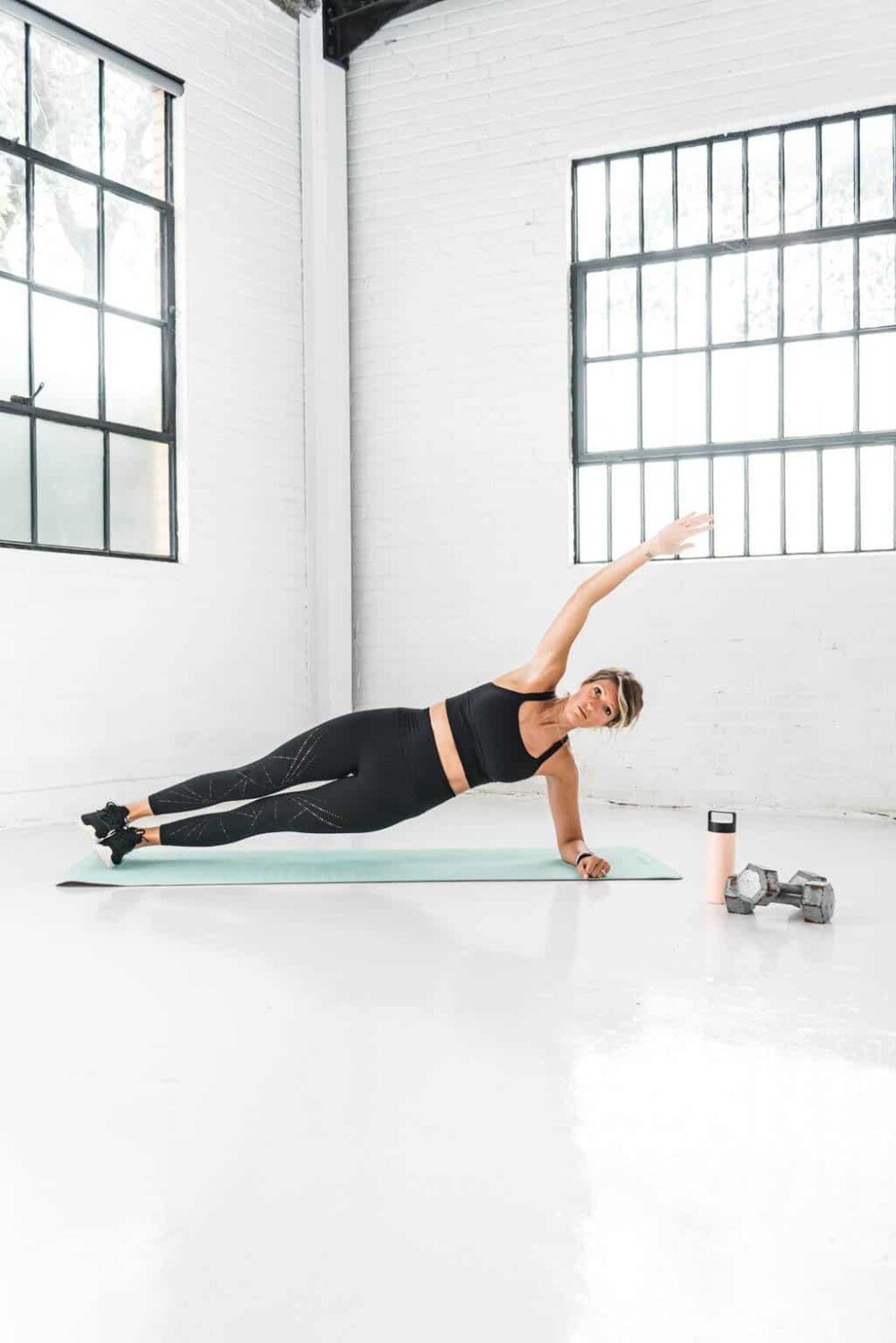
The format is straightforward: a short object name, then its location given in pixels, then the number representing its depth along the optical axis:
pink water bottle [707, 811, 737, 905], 3.36
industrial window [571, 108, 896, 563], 5.51
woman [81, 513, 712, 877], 3.57
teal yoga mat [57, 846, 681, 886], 3.71
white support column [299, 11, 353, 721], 6.57
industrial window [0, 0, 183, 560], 4.98
